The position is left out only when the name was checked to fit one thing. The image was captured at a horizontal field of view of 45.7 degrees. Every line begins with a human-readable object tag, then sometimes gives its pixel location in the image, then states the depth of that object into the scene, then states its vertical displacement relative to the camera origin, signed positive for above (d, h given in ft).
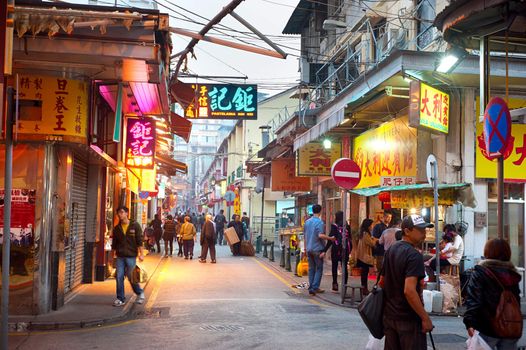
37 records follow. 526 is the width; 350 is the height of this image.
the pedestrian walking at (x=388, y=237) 39.76 -2.26
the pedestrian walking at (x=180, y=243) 81.85 -5.92
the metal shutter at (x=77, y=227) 41.47 -2.13
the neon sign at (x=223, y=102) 63.87 +10.05
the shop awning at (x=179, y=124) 62.77 +7.63
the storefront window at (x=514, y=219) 45.80 -1.12
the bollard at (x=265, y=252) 83.87 -7.05
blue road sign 21.24 +2.62
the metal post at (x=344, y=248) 41.42 -3.22
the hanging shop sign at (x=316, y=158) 69.97 +4.84
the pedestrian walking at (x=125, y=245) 38.75 -2.93
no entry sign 42.29 +1.90
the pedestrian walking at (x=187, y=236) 78.64 -4.68
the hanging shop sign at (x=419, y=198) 41.68 +0.30
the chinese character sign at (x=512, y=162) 43.96 +2.92
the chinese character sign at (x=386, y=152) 49.34 +4.42
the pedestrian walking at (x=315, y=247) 45.03 -3.33
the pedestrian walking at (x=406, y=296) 16.94 -2.59
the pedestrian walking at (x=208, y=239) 73.56 -4.77
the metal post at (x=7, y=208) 20.61 -0.39
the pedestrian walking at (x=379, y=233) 44.42 -2.36
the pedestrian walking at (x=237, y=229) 87.66 -4.14
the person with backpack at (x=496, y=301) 16.70 -2.66
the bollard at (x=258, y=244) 93.71 -6.60
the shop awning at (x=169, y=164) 74.09 +4.48
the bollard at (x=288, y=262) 63.82 -6.31
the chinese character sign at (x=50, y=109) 33.71 +4.85
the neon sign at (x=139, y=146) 54.90 +4.57
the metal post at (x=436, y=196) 36.50 +0.38
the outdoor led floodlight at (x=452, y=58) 28.48 +7.20
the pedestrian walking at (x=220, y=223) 108.37 -4.12
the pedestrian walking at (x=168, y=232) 83.66 -4.47
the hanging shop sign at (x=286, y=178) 86.84 +3.15
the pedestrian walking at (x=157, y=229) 89.86 -4.39
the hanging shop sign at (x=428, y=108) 40.52 +6.33
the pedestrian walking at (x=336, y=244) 47.62 -3.27
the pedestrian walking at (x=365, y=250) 44.14 -3.44
